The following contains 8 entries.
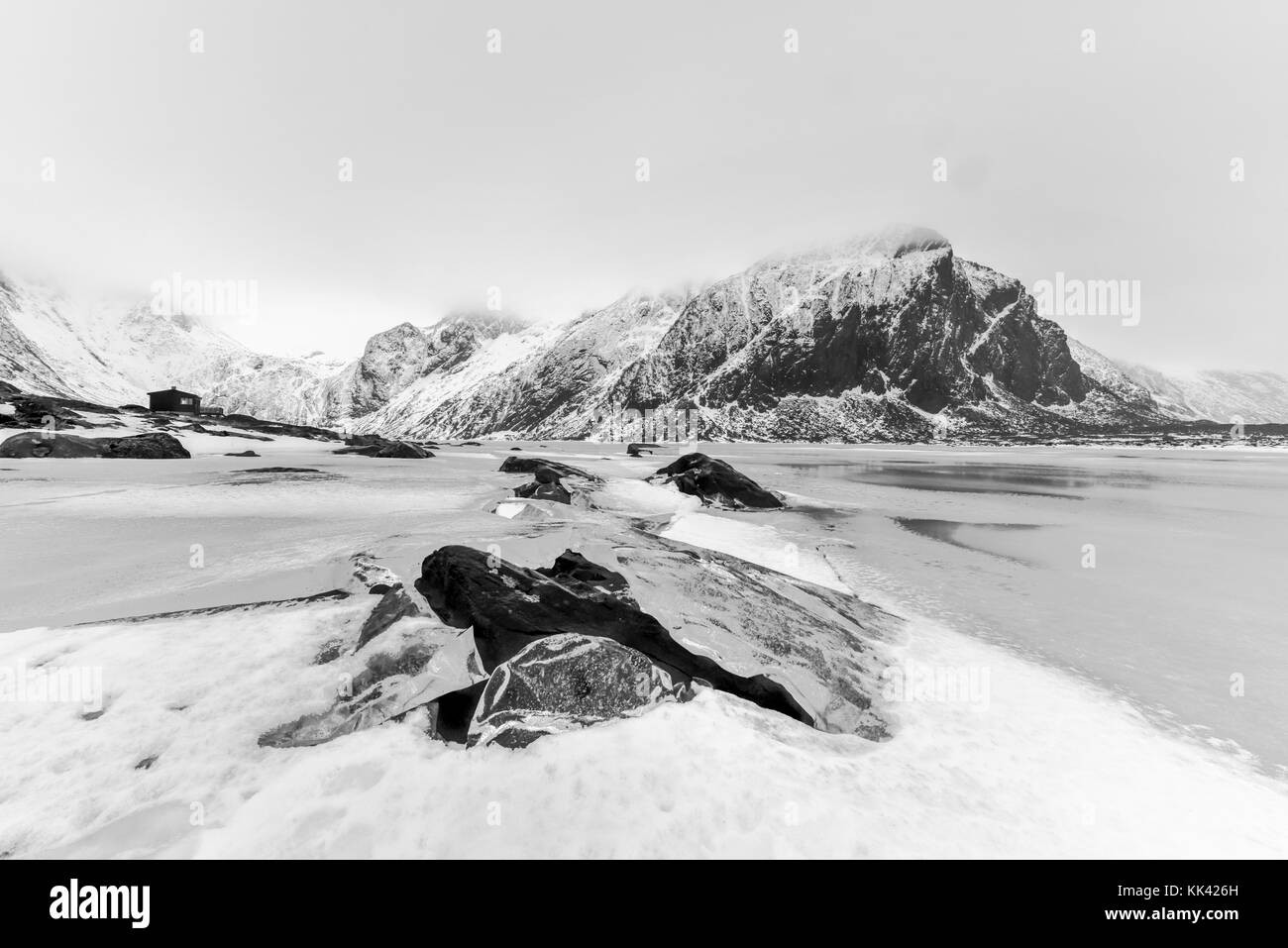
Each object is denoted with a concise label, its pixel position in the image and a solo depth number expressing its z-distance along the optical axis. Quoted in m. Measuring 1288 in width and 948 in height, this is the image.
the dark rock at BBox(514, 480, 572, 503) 17.56
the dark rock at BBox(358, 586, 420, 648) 5.39
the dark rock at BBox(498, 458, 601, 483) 23.97
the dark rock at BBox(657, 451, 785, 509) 20.77
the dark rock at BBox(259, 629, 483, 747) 4.09
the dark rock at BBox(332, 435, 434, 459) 39.59
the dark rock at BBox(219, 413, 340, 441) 57.12
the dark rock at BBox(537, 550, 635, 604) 6.77
